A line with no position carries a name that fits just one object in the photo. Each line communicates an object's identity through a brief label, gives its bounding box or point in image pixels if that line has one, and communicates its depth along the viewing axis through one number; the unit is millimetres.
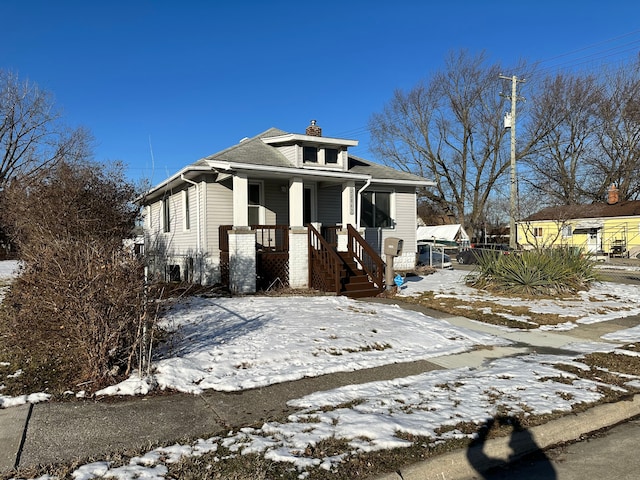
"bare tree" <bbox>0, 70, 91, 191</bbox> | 32312
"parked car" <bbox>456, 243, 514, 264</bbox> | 24327
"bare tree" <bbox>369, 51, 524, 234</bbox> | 36875
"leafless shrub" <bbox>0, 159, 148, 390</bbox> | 4477
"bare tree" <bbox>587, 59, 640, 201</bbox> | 34406
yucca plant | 11766
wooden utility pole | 22047
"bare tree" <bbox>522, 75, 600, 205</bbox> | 35844
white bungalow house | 11562
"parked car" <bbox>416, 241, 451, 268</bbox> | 20331
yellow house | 29047
